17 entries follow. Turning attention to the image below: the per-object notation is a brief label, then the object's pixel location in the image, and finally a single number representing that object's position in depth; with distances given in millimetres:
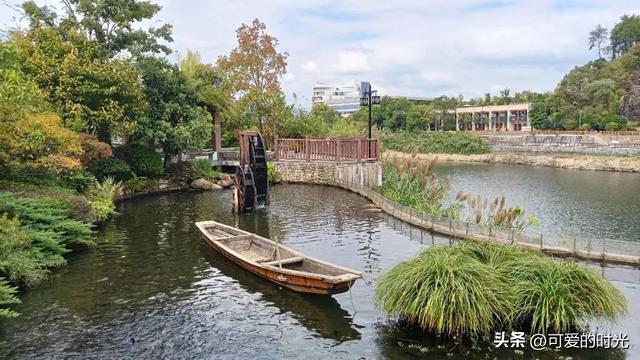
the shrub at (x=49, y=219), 13875
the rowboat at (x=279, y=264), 11141
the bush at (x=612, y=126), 64688
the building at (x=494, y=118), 84525
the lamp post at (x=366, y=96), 29812
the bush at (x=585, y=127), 66938
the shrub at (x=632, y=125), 64781
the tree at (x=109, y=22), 26141
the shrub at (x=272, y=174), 34531
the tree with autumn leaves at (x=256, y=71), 40250
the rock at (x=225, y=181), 33438
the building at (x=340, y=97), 145375
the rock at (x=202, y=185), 31969
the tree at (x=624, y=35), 95875
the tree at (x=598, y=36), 110188
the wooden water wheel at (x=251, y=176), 23344
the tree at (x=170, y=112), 29422
